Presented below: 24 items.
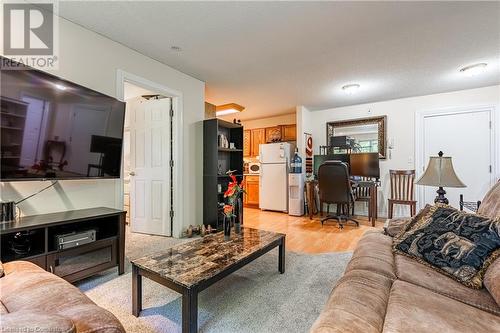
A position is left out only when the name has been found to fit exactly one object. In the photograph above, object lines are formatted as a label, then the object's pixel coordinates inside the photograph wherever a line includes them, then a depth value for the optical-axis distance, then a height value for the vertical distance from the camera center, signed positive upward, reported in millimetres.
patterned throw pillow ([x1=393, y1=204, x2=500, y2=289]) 1227 -439
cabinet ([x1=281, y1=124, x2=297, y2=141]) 5789 +833
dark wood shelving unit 3555 -140
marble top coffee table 1307 -636
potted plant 2201 -409
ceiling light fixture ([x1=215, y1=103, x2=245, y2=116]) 4969 +1228
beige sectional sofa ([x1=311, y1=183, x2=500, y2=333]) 861 -567
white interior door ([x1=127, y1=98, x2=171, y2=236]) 3457 +11
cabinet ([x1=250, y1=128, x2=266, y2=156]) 6289 +738
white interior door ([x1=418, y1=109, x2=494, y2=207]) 4000 +374
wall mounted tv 1630 +296
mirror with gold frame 4787 +689
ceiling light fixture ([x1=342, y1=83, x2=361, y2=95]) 3896 +1313
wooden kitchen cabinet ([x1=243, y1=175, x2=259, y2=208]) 6066 -604
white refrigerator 5336 -185
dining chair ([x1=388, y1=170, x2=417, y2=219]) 4417 -376
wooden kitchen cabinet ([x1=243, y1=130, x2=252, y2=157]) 6461 +640
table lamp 2310 -87
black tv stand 1686 -600
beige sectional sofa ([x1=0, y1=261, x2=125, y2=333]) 603 -534
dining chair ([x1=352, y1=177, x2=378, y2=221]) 4426 -504
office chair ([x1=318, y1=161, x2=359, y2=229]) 3951 -310
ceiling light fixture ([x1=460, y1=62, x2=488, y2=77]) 3131 +1307
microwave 6092 -29
